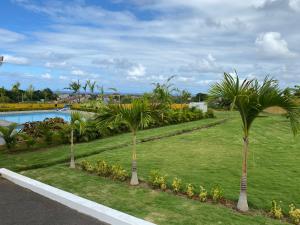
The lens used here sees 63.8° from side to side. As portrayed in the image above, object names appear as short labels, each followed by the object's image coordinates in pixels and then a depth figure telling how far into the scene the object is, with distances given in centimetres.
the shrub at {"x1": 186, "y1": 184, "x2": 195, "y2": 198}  431
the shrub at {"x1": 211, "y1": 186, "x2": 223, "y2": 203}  414
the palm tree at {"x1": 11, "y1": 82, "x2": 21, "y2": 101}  3099
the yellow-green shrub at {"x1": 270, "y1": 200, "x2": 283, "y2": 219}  370
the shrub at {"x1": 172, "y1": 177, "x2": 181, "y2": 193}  449
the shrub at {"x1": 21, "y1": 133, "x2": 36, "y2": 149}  803
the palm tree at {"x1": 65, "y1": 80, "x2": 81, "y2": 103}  2281
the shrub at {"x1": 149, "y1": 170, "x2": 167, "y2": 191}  464
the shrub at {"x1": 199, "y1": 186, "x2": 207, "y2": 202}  414
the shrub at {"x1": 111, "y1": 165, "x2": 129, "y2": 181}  515
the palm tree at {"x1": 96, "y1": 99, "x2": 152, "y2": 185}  478
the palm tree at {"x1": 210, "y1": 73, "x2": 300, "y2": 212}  367
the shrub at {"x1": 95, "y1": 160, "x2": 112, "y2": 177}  541
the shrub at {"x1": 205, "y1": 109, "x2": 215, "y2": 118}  1638
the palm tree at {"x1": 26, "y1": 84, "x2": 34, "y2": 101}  3174
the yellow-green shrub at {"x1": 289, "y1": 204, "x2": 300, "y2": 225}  359
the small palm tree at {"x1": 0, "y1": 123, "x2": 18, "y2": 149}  780
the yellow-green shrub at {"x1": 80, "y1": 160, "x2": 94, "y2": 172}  567
